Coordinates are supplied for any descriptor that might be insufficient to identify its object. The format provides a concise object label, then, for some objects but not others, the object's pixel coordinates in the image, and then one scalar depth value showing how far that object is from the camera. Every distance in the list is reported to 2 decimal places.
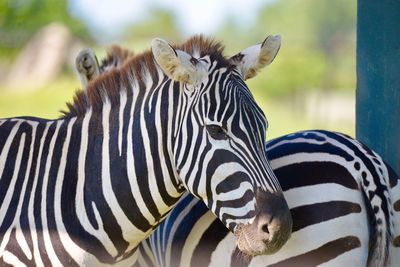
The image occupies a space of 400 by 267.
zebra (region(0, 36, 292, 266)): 8.23
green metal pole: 11.05
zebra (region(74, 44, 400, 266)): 8.23
